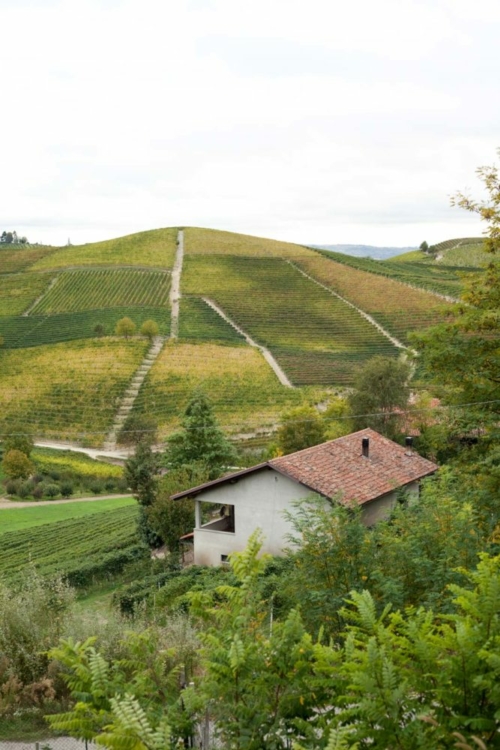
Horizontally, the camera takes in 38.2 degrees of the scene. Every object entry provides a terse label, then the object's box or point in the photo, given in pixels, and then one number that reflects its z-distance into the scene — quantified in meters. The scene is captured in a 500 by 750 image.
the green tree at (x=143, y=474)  32.81
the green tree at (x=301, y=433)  39.75
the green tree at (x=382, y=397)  41.56
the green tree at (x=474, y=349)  13.36
